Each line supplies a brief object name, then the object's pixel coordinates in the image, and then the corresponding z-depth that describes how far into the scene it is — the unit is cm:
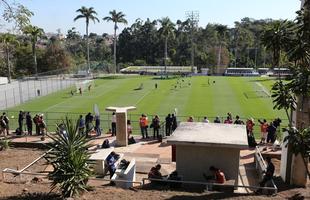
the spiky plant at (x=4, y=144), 2180
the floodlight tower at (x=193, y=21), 11652
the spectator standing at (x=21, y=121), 2606
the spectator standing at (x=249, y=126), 2291
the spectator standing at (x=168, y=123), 2484
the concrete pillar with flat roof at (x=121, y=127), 2281
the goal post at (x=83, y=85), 5406
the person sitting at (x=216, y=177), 1473
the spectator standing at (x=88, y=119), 2497
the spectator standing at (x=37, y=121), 2538
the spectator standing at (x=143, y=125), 2445
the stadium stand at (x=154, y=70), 9278
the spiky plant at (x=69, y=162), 1234
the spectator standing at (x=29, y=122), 2563
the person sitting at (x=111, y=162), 1645
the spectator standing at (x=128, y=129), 2415
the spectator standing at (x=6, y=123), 2560
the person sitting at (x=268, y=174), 1463
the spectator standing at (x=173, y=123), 2490
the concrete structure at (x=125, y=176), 1492
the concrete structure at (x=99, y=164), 1745
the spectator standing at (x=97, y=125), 2530
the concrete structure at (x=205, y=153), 1566
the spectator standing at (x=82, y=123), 2433
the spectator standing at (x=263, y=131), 2277
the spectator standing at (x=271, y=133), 2242
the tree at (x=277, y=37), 1189
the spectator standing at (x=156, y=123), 2431
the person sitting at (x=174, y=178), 1504
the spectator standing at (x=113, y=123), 2539
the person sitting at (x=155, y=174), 1523
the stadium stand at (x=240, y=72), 8762
